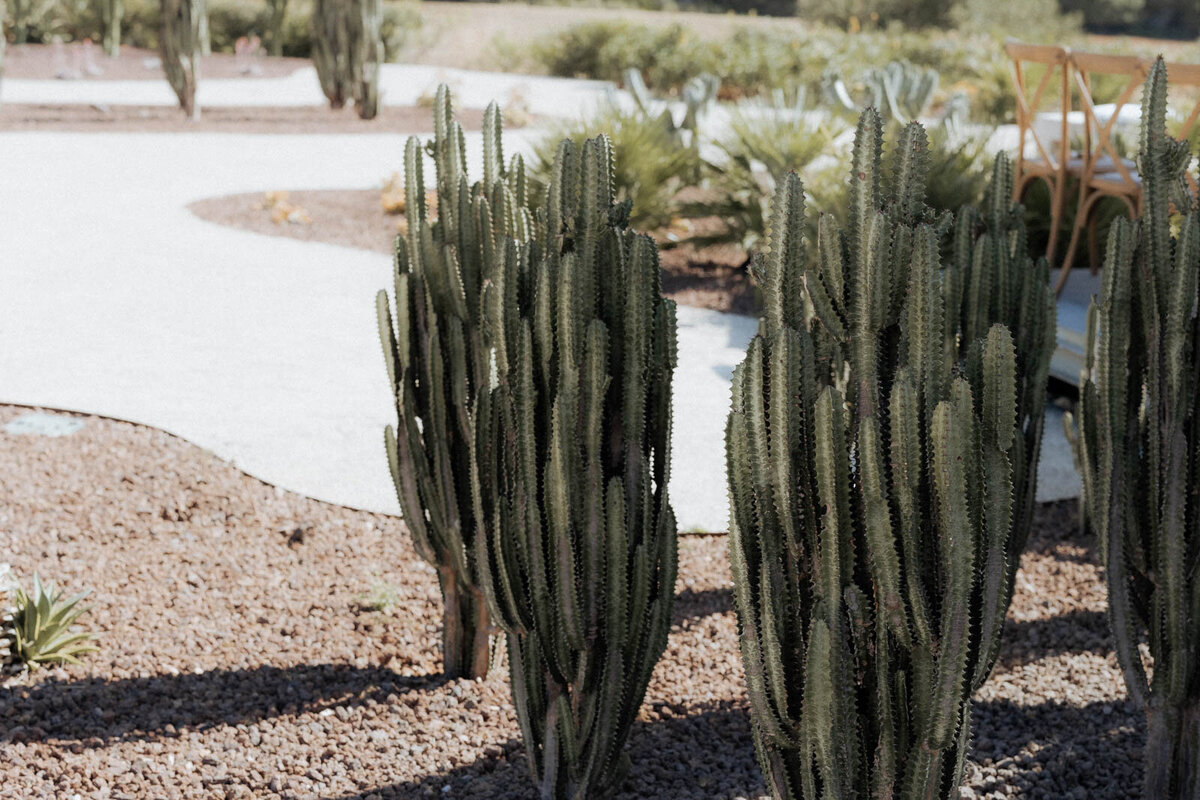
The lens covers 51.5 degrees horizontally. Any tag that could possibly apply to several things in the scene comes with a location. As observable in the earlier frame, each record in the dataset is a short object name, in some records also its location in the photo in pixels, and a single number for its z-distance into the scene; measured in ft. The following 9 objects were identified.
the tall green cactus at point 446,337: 9.82
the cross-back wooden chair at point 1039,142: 17.78
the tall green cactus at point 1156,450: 8.30
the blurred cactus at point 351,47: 47.60
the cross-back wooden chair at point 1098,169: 15.89
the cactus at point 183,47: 43.86
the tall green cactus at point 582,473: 7.96
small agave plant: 10.59
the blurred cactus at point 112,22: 65.51
